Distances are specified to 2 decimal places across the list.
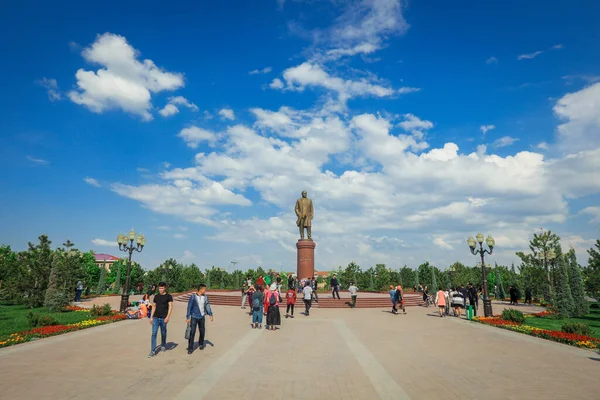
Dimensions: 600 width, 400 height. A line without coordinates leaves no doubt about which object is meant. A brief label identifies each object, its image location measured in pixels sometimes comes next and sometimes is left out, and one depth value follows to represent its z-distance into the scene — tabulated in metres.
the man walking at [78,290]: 25.08
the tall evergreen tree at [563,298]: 18.00
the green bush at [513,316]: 14.40
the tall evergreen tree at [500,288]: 36.47
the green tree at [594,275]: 21.94
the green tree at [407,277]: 49.19
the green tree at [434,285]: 40.34
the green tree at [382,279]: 43.35
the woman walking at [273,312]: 13.11
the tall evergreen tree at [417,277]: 44.17
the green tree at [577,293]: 19.38
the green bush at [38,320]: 12.52
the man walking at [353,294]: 21.64
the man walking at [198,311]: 9.11
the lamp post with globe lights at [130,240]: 20.03
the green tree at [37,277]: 21.95
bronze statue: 28.89
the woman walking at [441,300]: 17.80
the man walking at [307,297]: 17.06
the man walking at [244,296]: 21.50
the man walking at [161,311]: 8.55
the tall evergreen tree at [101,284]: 37.09
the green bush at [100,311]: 16.11
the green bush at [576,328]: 11.30
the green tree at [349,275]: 44.00
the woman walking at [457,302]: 17.91
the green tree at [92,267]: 57.72
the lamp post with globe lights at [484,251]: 17.63
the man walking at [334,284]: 24.22
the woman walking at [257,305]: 13.23
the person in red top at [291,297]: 15.78
